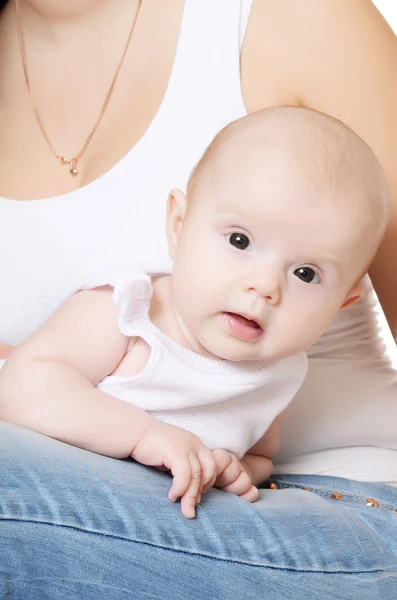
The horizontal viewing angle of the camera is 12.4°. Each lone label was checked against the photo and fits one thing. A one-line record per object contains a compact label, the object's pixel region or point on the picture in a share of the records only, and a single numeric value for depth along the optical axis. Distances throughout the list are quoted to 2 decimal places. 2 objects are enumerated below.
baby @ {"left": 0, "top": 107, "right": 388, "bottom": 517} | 0.99
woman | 1.16
